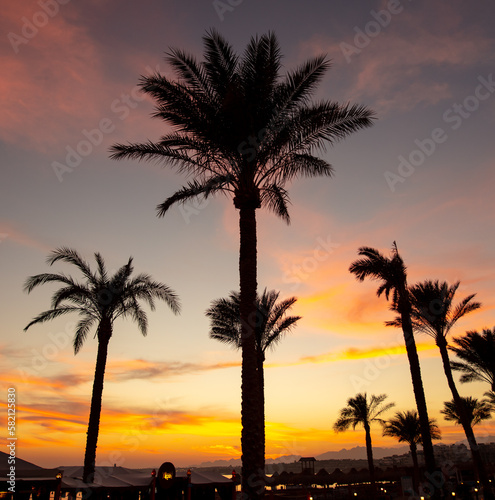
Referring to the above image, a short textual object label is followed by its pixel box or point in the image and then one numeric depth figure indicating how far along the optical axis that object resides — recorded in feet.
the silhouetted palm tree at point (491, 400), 137.28
